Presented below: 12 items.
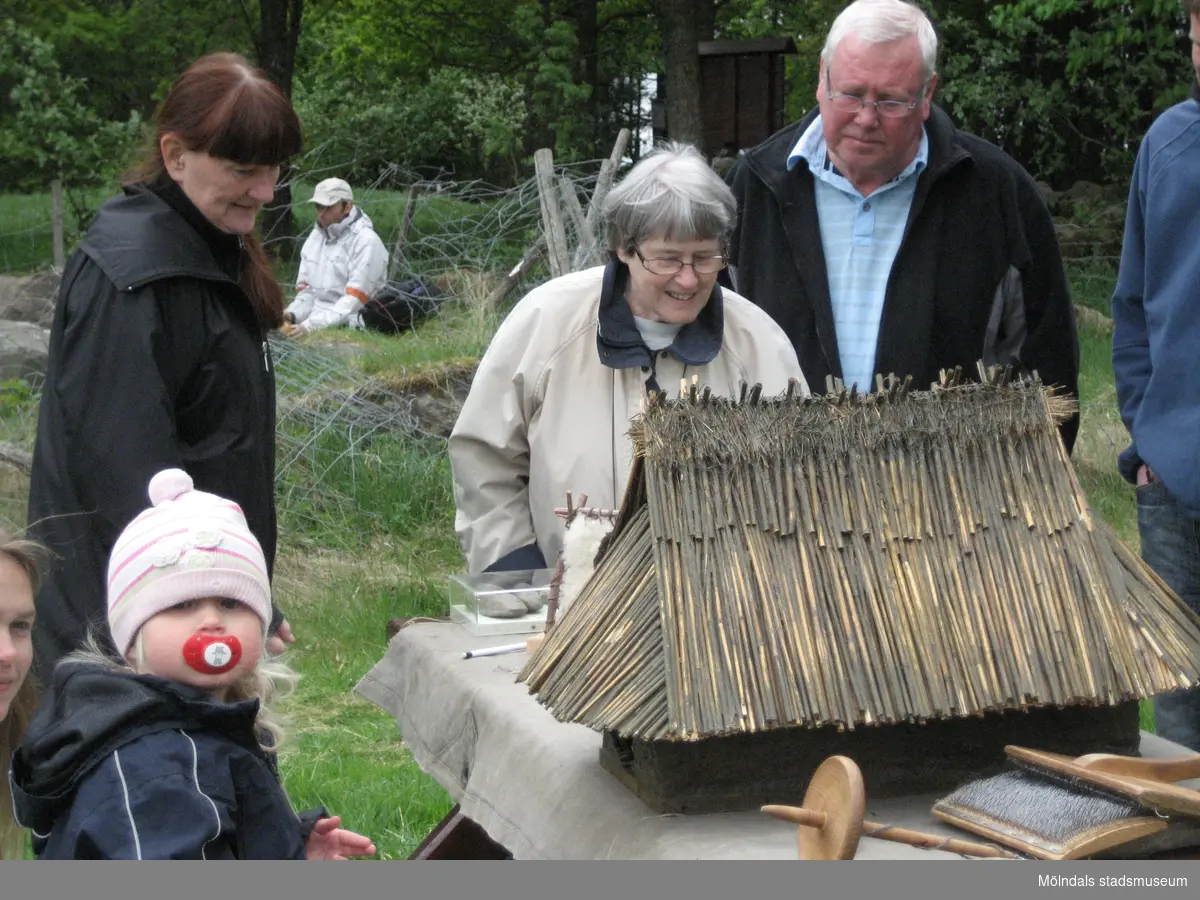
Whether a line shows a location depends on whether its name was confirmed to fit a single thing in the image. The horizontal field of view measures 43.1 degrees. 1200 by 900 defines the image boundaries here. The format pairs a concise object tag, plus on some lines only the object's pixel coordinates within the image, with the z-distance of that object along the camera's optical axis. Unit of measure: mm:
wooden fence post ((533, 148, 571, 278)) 7797
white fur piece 2586
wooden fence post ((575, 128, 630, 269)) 7723
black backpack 9211
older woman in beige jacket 2889
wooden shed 11320
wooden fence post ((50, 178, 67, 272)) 13578
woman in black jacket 2660
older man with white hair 3357
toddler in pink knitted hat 1792
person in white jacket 9258
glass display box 2885
